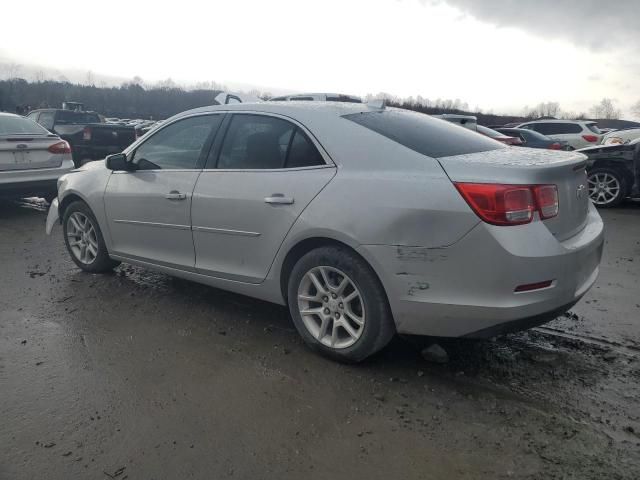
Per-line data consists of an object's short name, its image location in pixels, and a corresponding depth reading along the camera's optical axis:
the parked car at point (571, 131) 17.31
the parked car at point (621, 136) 16.42
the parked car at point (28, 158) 8.00
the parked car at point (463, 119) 13.21
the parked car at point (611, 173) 9.19
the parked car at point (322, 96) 13.68
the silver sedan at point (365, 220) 2.79
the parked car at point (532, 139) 13.74
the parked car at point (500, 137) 11.58
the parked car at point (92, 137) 14.16
